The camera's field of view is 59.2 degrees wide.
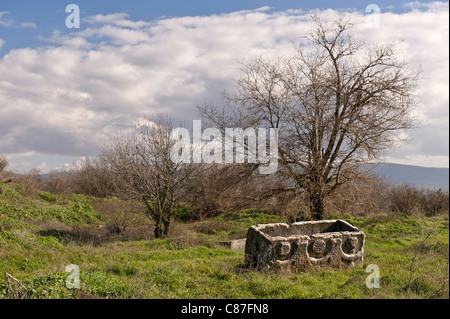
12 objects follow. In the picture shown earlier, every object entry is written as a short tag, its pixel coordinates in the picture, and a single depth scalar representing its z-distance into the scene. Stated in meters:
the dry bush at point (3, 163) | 24.85
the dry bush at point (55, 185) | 26.11
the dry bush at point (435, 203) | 26.66
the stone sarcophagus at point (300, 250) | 9.34
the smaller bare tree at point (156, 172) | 15.80
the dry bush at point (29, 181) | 21.33
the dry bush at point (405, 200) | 26.56
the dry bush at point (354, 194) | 16.33
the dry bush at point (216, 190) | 16.75
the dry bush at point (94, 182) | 29.94
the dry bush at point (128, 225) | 16.12
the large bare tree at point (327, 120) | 16.14
